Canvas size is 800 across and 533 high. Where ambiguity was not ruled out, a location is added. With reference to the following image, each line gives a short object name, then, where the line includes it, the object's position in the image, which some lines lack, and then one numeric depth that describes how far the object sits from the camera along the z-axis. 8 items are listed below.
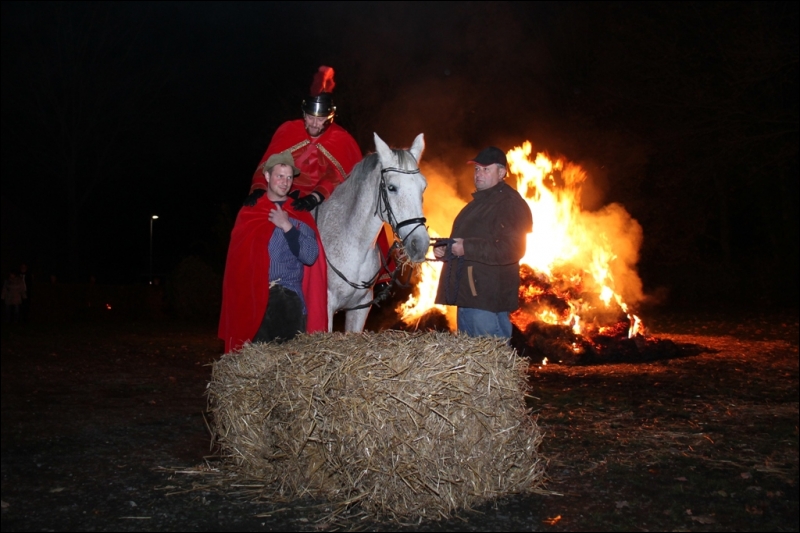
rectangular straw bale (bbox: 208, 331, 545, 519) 4.09
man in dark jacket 5.12
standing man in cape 5.03
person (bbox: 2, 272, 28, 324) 18.09
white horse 5.09
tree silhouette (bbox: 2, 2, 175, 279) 27.25
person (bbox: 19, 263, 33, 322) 18.53
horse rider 6.10
